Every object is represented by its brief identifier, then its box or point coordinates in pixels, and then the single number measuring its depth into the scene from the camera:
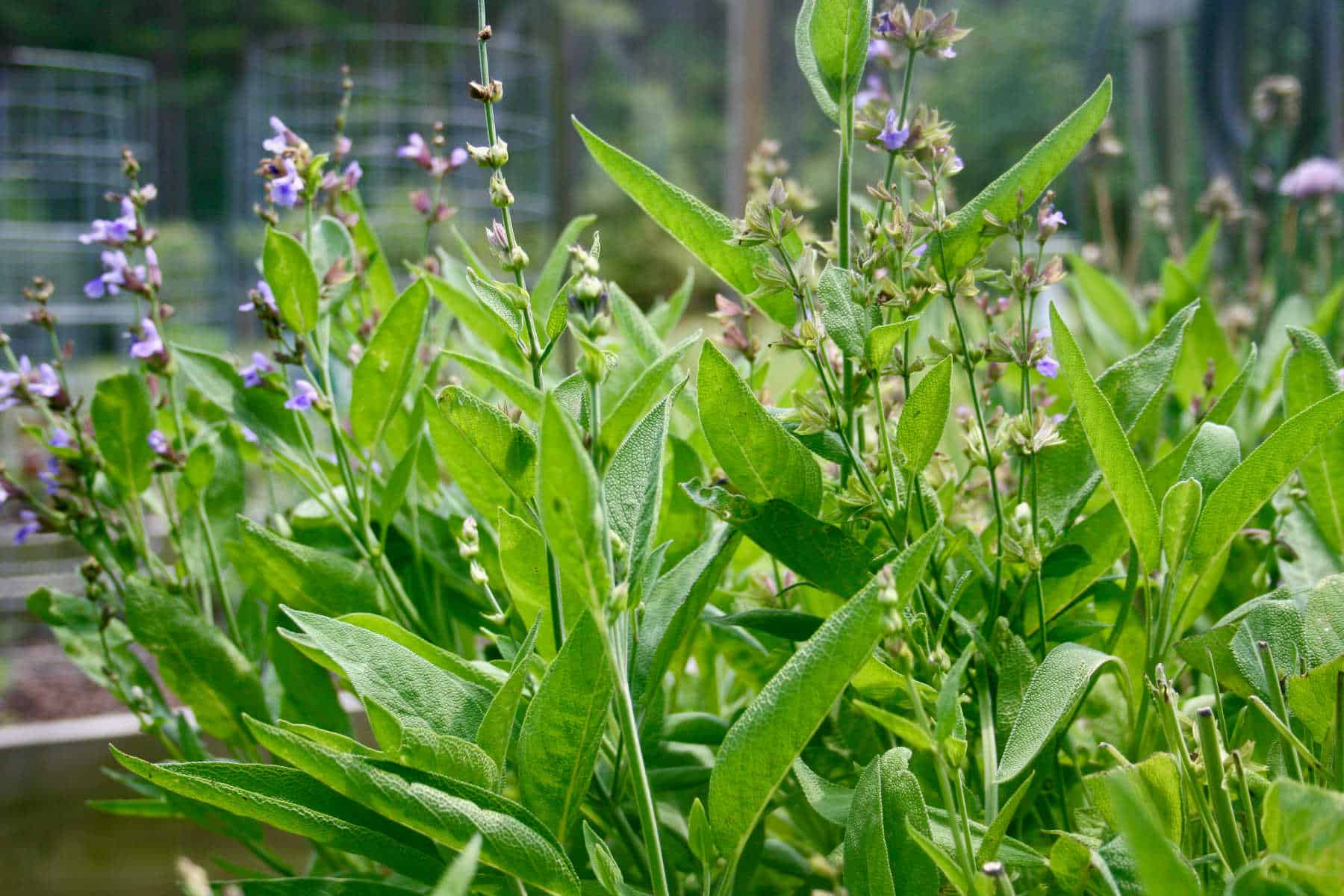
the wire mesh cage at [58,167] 4.47
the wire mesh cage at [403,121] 4.00
